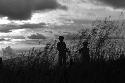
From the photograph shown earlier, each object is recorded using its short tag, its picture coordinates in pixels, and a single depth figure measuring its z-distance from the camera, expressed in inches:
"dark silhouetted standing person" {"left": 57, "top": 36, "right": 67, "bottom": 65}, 301.0
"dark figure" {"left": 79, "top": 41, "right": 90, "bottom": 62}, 171.8
